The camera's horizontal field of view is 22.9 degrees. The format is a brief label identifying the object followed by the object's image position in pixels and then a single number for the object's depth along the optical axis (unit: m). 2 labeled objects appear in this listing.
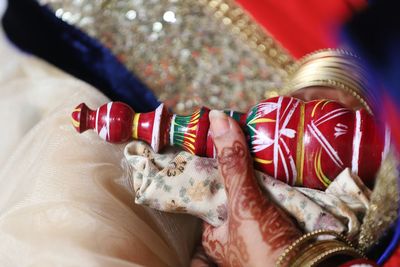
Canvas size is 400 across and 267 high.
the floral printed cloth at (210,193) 0.62
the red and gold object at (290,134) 0.62
